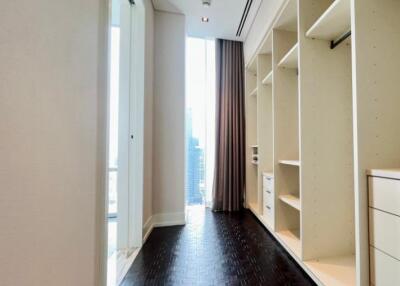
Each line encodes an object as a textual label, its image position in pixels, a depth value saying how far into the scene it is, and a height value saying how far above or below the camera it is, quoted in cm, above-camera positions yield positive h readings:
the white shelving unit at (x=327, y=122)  100 +18
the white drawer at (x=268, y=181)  214 -41
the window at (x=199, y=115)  314 +52
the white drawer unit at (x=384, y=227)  84 -37
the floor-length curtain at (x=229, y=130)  297 +26
